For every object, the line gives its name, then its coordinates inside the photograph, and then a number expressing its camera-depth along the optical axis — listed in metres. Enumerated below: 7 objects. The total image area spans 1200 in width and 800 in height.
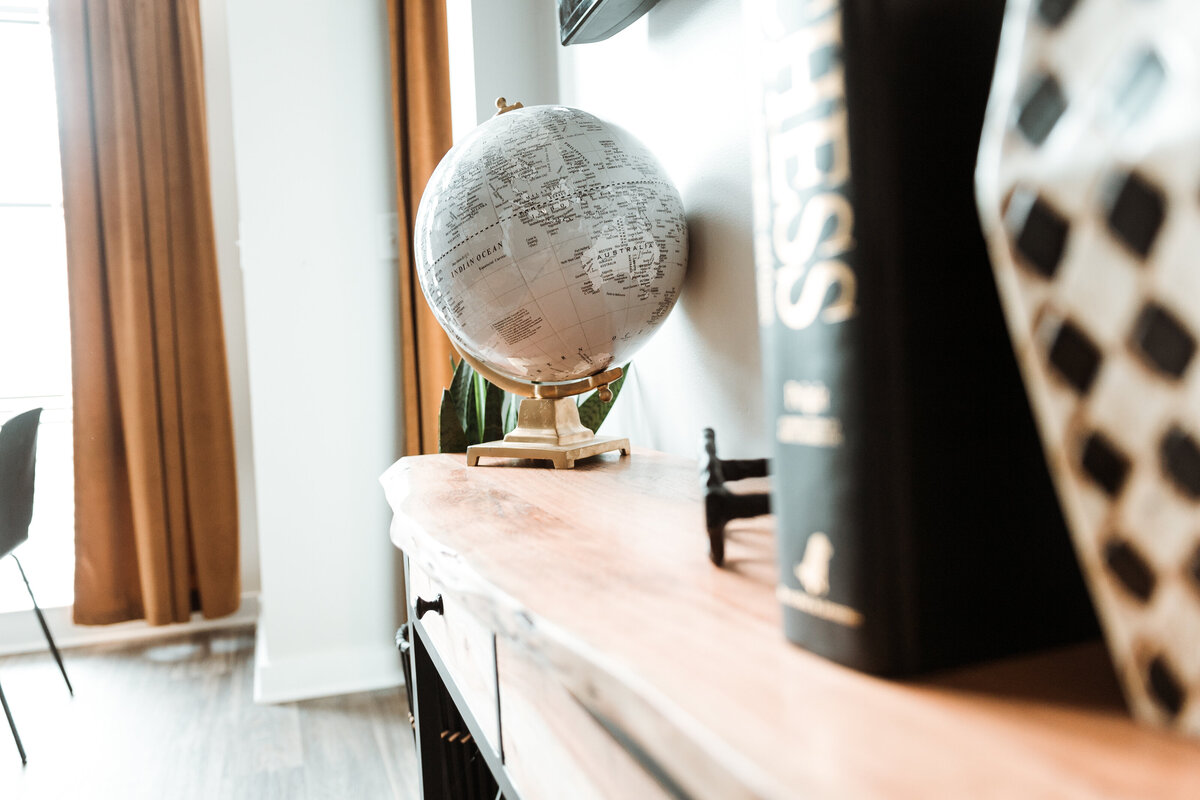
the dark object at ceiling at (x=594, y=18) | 0.97
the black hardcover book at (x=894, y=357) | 0.26
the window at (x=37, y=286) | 3.03
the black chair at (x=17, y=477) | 2.20
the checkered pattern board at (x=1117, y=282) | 0.19
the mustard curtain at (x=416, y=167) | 2.47
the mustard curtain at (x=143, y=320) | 2.87
